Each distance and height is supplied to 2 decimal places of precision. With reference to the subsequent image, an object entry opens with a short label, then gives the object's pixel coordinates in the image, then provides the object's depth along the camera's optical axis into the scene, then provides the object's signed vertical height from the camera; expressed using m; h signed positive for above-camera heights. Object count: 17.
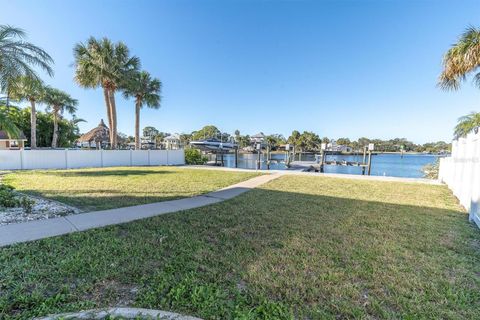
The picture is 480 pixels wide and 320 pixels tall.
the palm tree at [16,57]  8.70 +3.63
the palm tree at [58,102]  25.88 +5.29
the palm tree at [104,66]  18.14 +6.46
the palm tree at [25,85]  9.39 +2.59
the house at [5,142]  26.92 +0.40
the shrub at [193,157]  23.05 -0.91
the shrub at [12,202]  5.45 -1.36
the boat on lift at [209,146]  33.32 +0.34
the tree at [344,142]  92.25 +3.13
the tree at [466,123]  14.58 +1.86
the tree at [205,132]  88.31 +6.61
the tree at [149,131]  101.43 +7.53
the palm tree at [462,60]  8.52 +3.46
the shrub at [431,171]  15.30 -1.43
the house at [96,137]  34.64 +1.48
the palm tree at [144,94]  21.66 +5.08
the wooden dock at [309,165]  27.11 -2.02
